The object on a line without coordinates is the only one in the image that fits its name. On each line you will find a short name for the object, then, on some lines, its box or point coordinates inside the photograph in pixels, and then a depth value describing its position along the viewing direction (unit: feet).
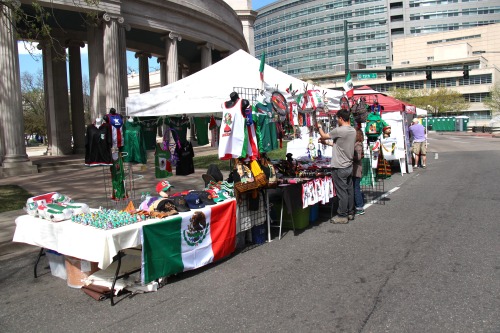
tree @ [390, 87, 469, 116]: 249.14
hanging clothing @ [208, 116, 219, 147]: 27.09
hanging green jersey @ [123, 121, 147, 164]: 25.82
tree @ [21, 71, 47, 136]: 168.14
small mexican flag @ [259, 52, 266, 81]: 22.04
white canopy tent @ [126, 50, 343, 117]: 22.58
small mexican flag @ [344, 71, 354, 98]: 31.30
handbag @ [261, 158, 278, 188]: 20.74
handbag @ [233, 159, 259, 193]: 19.39
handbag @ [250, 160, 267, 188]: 19.84
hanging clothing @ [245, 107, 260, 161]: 19.75
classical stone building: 52.39
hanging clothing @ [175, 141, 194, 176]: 27.61
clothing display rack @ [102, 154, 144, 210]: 26.29
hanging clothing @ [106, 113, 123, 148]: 25.04
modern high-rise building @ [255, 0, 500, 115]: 301.43
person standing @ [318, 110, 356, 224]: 24.32
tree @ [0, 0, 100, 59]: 26.40
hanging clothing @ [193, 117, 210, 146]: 30.22
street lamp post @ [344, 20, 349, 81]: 74.22
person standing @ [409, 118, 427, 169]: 52.34
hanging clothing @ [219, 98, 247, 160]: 19.13
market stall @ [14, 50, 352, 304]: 15.20
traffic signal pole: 81.08
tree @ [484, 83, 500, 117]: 209.50
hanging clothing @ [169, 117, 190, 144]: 27.17
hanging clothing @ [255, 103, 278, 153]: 20.51
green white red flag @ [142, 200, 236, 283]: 15.25
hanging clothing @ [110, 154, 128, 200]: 25.99
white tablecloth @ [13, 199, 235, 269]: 14.12
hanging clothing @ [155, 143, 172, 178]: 27.53
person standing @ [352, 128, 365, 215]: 26.20
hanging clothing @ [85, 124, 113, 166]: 24.76
